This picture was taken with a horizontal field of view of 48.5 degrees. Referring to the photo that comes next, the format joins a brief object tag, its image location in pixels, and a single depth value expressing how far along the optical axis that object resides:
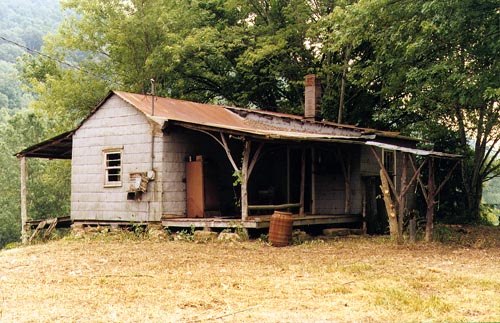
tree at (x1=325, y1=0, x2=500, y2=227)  14.31
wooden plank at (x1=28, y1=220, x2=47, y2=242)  19.08
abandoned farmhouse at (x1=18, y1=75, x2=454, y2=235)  16.47
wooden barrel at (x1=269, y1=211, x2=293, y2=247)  14.16
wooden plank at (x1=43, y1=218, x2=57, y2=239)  18.79
